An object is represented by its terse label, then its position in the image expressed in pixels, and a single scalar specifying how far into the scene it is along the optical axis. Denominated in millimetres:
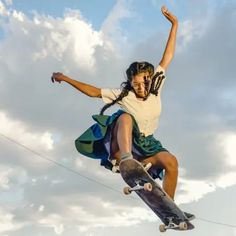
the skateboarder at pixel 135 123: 9375
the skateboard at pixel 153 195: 8922
